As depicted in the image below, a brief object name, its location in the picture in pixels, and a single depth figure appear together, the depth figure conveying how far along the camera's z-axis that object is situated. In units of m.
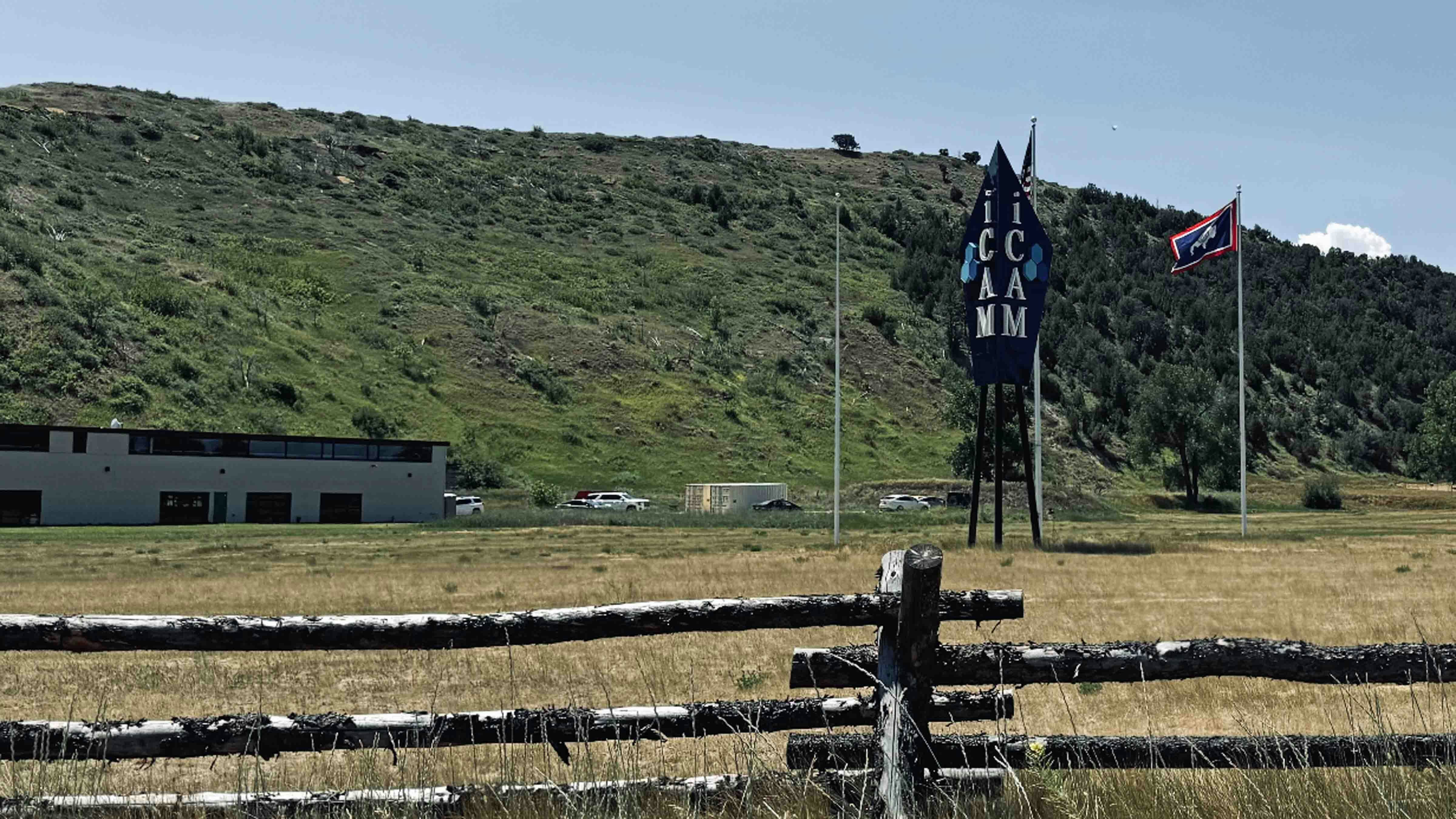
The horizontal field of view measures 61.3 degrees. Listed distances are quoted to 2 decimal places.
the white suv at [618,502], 71.69
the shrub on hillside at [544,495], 73.12
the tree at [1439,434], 103.12
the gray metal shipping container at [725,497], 74.25
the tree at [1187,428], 95.81
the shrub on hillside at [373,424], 78.12
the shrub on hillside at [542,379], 91.25
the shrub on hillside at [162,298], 83.62
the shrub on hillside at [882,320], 114.62
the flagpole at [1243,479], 49.50
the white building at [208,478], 61.41
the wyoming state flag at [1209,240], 41.19
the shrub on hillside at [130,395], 71.94
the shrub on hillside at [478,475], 79.00
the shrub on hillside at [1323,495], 89.94
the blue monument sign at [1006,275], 40.12
